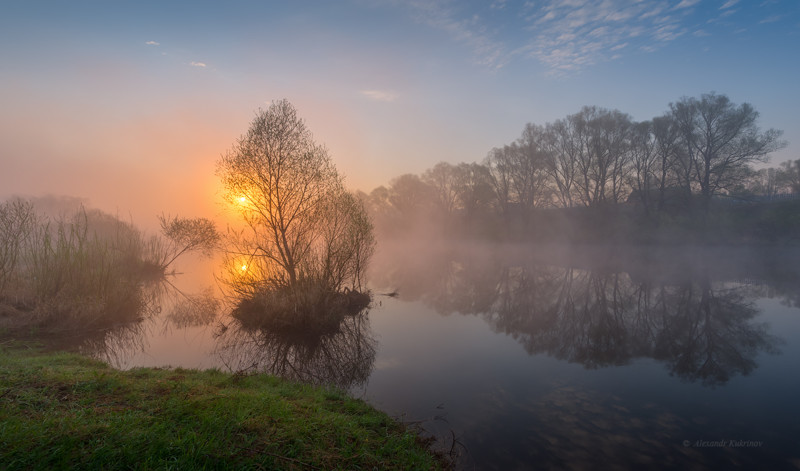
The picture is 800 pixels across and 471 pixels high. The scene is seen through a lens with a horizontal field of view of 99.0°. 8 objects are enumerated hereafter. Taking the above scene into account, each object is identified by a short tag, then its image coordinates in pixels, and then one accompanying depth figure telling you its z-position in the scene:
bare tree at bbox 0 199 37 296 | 13.64
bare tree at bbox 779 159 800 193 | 59.91
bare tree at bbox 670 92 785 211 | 40.69
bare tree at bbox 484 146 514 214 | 56.41
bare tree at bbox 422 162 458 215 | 72.12
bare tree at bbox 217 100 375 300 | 15.93
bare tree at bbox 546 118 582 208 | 51.25
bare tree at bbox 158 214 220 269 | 30.61
